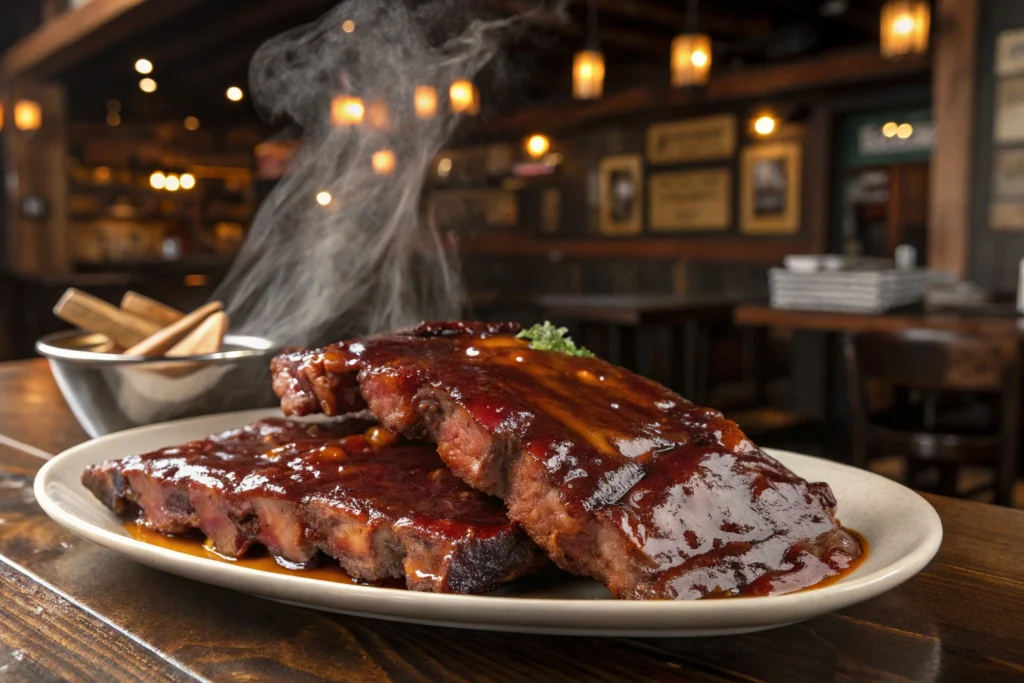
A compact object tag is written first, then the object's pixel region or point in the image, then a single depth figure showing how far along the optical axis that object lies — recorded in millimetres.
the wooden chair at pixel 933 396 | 3090
